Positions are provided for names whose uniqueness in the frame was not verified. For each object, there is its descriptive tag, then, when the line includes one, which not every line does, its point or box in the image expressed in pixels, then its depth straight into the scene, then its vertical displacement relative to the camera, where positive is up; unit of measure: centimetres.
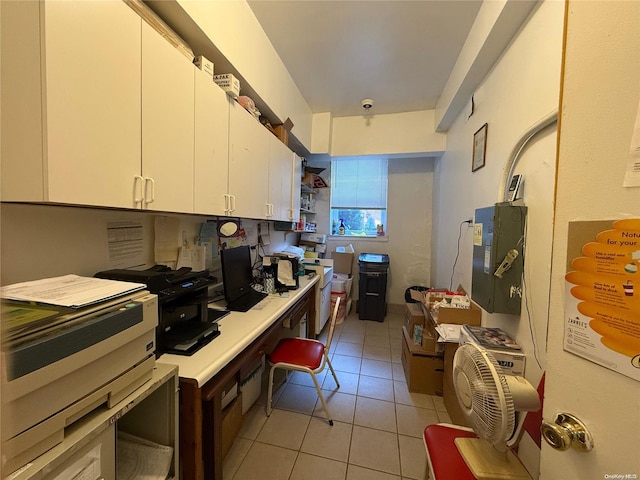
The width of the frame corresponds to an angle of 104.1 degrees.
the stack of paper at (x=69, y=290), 65 -19
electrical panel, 140 -12
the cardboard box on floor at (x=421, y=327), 211 -85
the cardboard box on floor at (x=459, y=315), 187 -60
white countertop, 103 -57
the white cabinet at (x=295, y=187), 288 +52
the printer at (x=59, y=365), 51 -34
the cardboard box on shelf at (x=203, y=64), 137 +91
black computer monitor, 183 -35
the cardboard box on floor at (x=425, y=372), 209 -116
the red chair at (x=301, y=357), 172 -92
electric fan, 80 -58
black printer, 107 -39
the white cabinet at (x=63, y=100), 71 +38
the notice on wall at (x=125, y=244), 125 -10
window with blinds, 410 +59
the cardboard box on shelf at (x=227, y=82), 155 +91
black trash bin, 369 -84
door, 47 +12
